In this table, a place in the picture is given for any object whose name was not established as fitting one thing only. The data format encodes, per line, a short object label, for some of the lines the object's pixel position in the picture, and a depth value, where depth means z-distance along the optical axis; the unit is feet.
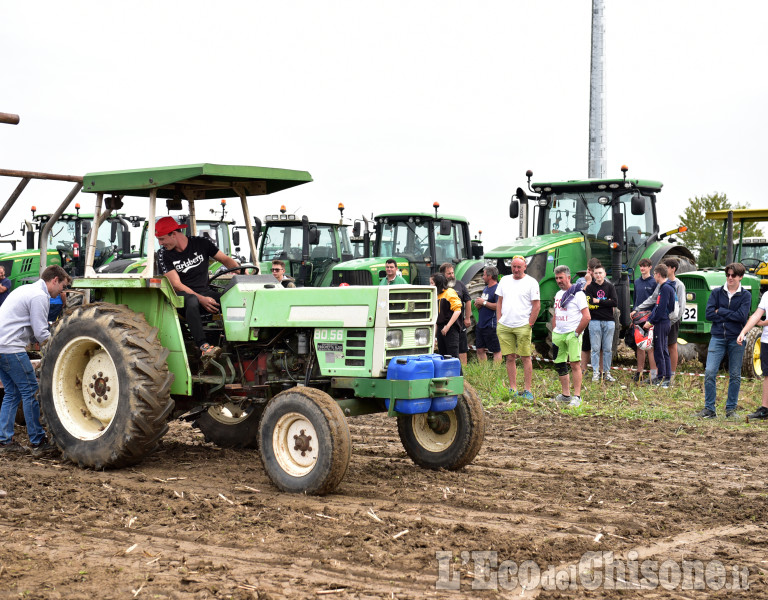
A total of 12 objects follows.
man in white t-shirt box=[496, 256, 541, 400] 33.88
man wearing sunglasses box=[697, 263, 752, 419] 31.40
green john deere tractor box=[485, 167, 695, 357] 45.32
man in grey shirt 25.32
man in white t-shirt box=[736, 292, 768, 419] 30.35
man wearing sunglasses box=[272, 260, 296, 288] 37.52
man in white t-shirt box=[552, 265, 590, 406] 33.01
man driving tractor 22.56
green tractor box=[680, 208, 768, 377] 40.81
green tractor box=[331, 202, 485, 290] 51.47
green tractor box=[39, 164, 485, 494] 20.36
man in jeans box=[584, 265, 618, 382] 38.19
